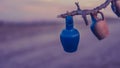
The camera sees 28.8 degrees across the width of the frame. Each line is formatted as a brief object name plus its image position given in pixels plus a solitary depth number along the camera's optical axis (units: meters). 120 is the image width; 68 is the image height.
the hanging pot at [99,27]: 0.98
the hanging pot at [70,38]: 0.96
